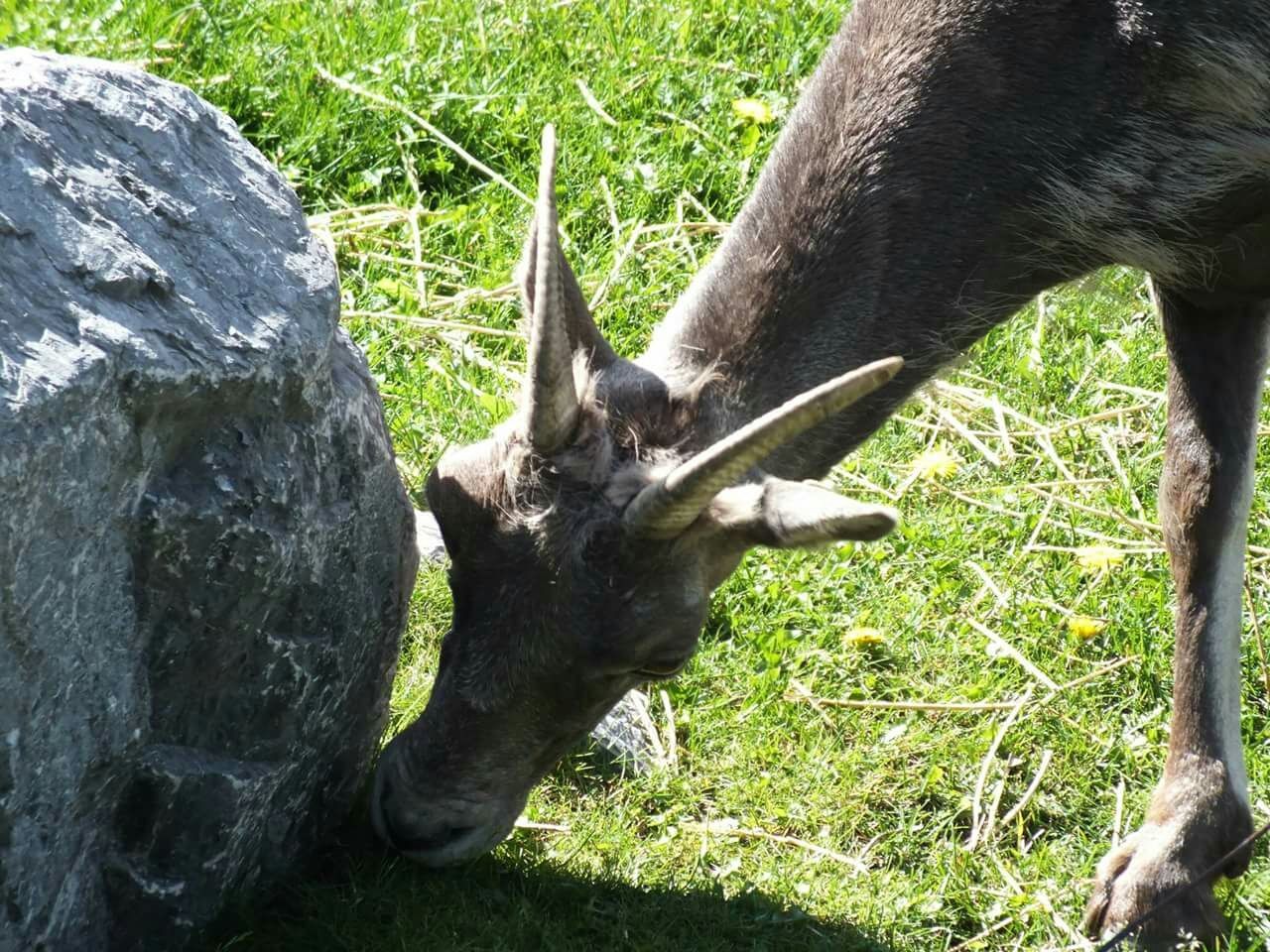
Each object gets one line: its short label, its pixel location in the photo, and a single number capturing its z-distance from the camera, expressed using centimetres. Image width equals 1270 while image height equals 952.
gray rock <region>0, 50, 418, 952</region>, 691
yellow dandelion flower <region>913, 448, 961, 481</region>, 1351
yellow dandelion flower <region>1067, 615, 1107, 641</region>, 1199
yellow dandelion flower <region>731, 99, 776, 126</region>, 1655
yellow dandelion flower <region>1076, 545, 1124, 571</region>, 1259
